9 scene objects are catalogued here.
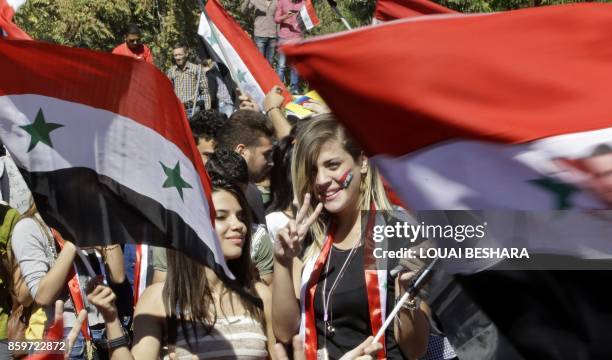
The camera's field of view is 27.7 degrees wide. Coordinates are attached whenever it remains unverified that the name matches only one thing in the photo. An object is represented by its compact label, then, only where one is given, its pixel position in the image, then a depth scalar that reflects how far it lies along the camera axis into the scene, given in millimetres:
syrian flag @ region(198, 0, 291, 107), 9445
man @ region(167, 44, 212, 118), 15812
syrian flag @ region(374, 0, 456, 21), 5574
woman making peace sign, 4941
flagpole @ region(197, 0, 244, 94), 9500
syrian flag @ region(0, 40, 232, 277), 5004
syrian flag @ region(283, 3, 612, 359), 3531
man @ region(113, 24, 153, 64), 14117
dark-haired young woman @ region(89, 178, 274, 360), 4859
